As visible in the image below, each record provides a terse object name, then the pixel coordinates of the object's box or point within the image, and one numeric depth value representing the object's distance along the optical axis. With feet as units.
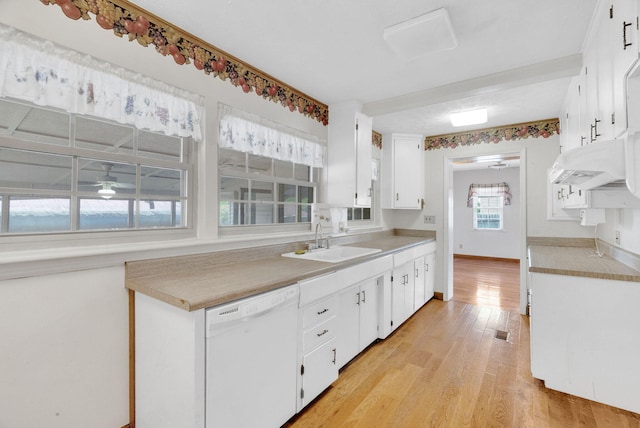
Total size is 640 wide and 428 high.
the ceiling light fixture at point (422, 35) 5.55
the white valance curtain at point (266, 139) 7.11
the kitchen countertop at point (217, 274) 4.40
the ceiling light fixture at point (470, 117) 10.11
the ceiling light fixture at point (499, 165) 21.38
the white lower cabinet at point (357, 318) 7.47
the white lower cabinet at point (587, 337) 5.96
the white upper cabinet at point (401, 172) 13.51
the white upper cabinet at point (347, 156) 10.11
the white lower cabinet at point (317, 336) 5.92
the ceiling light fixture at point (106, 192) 5.35
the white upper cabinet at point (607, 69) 4.09
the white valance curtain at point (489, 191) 23.65
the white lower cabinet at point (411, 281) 9.86
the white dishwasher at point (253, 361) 4.31
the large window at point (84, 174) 4.53
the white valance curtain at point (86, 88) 4.26
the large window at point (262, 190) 7.54
